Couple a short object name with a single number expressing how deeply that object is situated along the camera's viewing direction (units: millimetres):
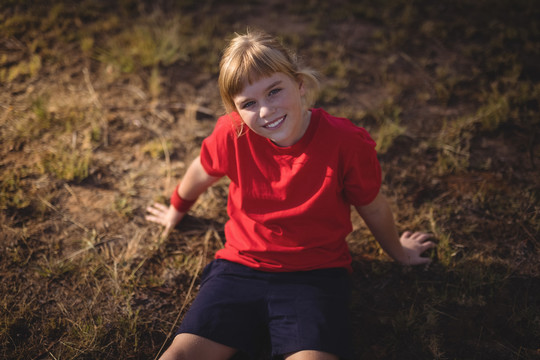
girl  1440
